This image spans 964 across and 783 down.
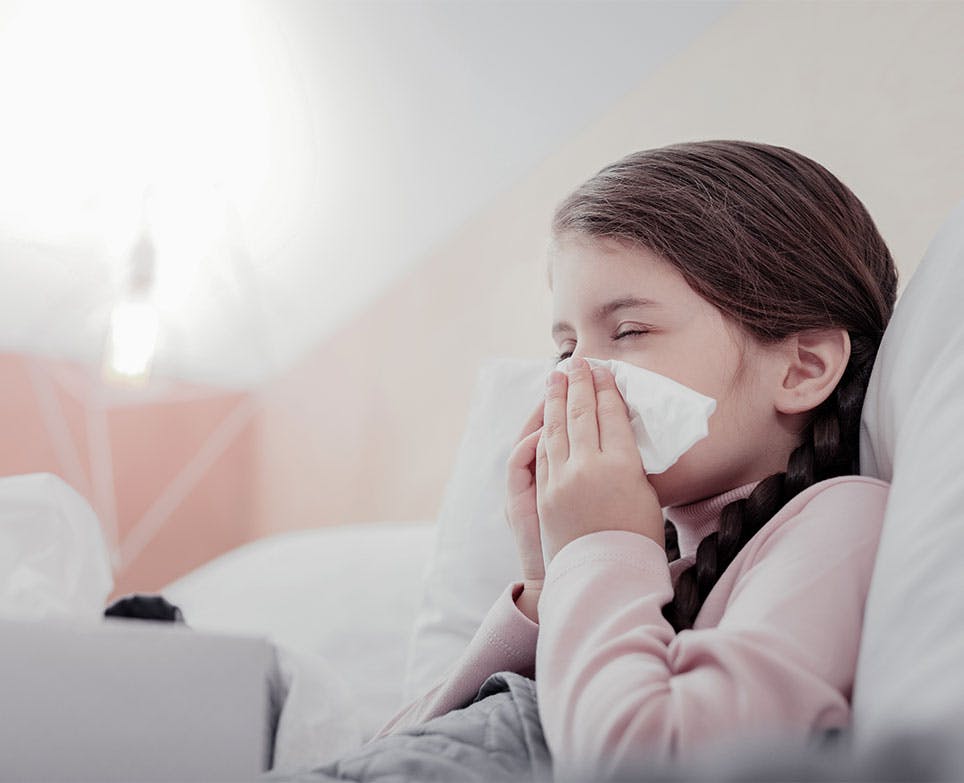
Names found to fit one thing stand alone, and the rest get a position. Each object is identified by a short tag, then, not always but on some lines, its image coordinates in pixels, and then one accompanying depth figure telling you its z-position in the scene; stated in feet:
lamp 6.52
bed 1.56
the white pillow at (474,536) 3.79
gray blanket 1.16
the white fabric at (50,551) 3.11
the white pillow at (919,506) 1.64
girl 1.90
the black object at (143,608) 3.07
